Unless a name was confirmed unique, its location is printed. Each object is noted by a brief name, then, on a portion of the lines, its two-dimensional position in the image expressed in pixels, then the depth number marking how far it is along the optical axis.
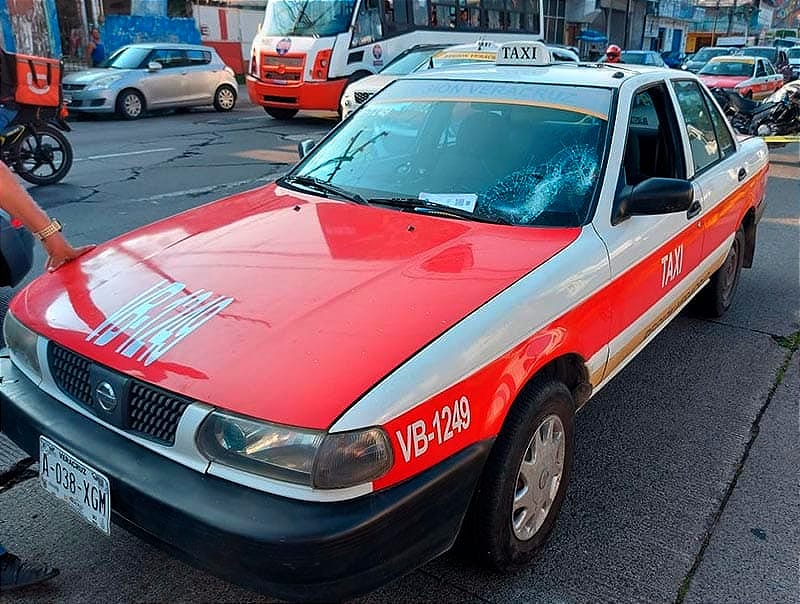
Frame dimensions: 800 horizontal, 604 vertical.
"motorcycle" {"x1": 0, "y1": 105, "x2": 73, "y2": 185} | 8.11
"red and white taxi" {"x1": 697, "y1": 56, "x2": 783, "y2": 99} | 18.31
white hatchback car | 14.97
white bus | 14.65
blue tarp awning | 40.88
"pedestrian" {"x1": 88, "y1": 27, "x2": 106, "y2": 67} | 22.44
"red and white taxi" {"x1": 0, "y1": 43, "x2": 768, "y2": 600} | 1.89
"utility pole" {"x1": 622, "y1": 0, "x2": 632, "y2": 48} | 49.59
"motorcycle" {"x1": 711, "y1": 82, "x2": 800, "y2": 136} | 12.21
